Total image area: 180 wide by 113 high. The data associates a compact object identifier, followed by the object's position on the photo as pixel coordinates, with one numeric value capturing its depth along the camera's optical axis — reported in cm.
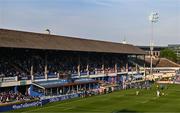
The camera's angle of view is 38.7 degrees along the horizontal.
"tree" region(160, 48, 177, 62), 9951
